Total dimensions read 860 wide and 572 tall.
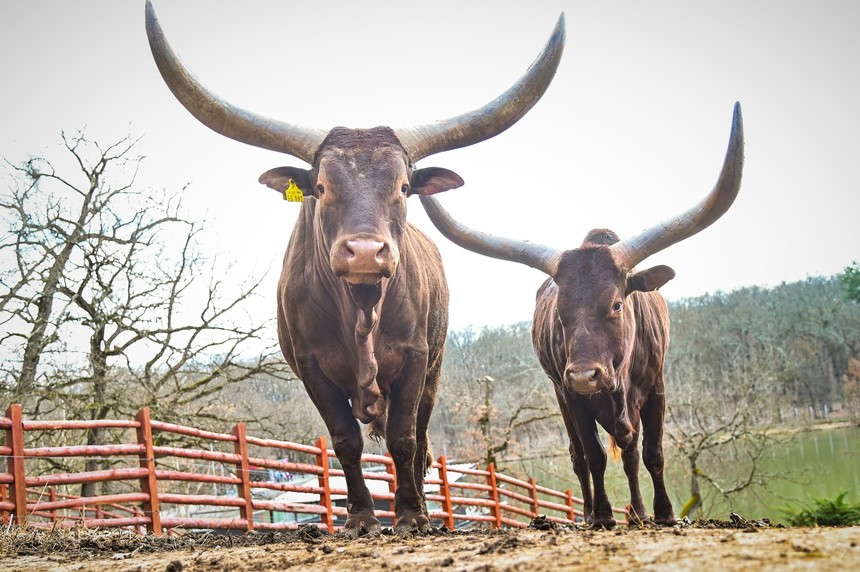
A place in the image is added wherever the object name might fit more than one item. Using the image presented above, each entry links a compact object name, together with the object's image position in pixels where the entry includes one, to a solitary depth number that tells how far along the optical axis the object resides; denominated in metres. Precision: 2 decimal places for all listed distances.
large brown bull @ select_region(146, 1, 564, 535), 5.09
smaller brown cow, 6.20
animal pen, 7.03
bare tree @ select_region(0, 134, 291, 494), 14.45
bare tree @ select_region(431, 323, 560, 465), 26.38
